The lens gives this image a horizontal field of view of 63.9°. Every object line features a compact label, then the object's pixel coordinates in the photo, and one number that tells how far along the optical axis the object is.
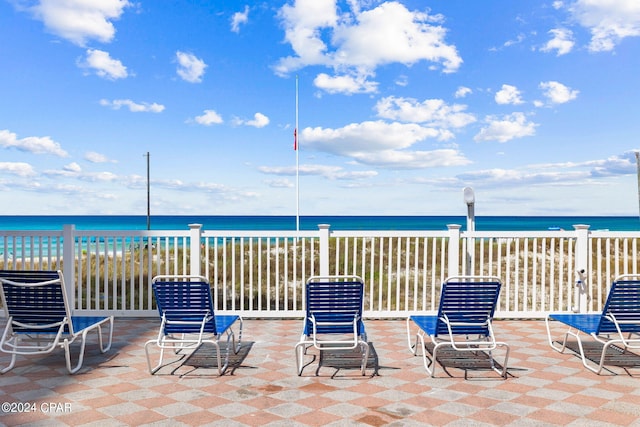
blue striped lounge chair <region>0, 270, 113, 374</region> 4.34
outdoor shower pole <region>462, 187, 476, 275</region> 6.83
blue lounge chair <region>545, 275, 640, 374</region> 4.40
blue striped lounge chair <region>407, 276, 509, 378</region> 4.26
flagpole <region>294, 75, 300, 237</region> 10.58
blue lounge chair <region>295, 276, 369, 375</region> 4.41
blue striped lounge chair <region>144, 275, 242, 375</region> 4.33
